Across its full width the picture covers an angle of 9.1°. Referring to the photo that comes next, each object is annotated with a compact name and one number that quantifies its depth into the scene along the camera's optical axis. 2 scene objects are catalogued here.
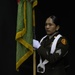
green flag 5.61
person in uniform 5.40
